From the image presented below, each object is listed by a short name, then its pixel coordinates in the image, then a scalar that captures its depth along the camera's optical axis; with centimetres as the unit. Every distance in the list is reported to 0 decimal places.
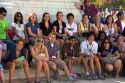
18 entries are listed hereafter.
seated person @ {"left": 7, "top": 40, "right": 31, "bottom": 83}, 570
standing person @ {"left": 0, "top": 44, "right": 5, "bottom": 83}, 550
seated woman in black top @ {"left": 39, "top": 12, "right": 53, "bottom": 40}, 685
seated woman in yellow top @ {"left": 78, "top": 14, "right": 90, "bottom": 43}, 720
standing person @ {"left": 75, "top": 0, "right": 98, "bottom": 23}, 803
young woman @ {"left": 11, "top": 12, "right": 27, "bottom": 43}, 668
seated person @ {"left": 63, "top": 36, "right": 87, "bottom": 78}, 648
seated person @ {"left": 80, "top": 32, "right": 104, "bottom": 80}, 642
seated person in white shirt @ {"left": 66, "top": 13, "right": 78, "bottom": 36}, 717
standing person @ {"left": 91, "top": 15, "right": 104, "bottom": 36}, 734
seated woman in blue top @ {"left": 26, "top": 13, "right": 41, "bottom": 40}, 671
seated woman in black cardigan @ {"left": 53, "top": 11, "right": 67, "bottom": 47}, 701
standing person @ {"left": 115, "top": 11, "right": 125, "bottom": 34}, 793
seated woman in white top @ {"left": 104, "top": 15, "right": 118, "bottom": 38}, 750
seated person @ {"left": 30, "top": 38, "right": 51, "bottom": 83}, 586
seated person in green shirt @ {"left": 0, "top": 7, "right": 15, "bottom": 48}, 636
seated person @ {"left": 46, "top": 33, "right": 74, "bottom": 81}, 618
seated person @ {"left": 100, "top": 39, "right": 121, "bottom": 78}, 663
